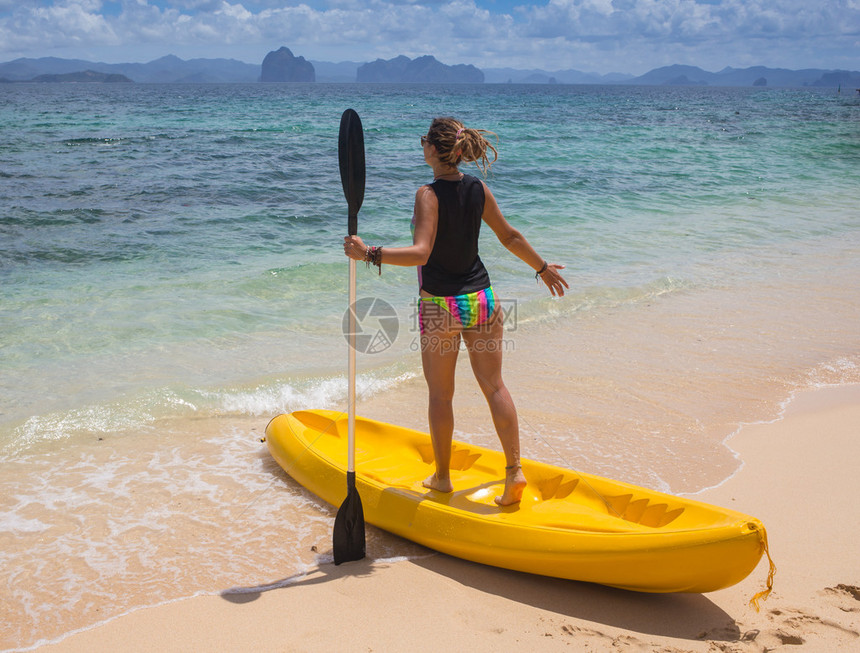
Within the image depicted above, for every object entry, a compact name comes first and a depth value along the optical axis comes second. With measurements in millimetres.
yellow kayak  2902
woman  3229
